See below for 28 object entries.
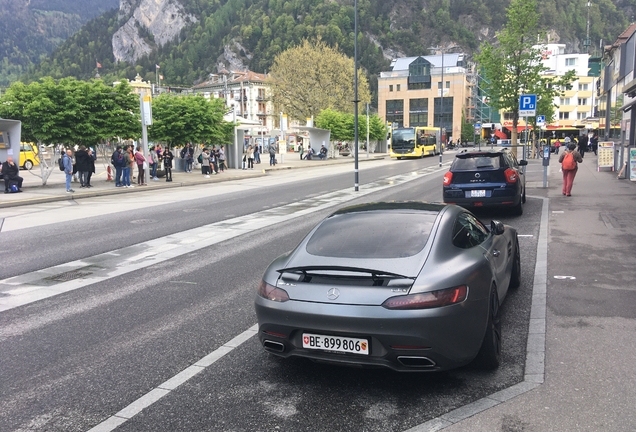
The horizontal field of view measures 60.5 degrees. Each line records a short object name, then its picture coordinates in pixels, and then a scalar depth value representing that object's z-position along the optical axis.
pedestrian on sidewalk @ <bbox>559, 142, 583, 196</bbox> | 15.81
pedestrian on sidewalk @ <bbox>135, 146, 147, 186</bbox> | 25.03
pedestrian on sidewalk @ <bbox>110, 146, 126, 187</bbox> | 24.27
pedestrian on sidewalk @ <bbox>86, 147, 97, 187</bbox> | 24.36
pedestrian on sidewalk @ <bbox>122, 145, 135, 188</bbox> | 24.47
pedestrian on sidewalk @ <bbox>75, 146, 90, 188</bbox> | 23.78
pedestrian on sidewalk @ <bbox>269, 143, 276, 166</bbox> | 44.84
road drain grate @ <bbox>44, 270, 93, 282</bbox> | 8.03
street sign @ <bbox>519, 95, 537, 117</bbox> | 20.95
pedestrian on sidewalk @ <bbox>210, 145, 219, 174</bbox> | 33.06
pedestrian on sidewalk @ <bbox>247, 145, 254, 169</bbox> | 39.25
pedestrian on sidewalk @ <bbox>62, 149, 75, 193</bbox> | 21.67
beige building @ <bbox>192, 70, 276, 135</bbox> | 115.94
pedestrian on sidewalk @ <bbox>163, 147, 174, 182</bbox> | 28.17
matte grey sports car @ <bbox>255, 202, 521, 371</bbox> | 3.77
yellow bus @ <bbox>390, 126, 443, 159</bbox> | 53.22
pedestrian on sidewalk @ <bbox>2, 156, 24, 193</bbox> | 21.78
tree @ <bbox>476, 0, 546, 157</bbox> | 30.06
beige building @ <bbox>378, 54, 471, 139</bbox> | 109.38
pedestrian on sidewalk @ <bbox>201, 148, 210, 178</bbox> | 31.20
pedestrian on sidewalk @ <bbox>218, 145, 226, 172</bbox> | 35.16
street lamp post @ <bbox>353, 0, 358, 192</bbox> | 20.62
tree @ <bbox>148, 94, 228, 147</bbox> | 30.88
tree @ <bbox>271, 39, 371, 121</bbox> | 63.09
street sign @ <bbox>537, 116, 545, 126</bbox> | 38.43
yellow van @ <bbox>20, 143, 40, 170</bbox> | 38.94
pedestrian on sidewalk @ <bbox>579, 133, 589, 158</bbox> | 38.69
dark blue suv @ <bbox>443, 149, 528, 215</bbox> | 12.79
